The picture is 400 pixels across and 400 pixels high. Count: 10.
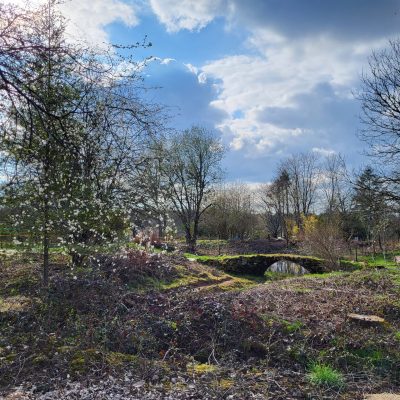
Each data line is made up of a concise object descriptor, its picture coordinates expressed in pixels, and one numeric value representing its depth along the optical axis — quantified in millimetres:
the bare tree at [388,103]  14633
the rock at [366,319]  6754
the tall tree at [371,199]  15930
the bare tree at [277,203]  43281
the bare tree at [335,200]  35312
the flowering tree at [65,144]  4711
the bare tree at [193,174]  31078
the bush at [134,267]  11671
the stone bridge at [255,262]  20844
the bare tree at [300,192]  44562
